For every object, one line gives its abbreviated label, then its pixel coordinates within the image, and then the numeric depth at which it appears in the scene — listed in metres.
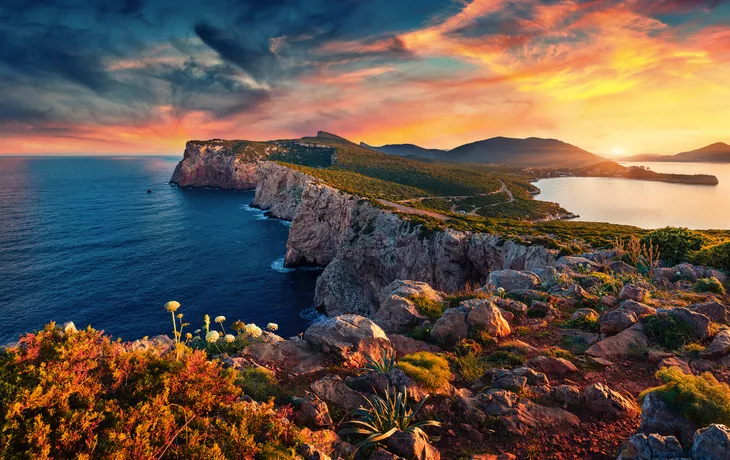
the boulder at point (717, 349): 9.00
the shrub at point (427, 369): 8.07
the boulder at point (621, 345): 9.93
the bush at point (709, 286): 14.49
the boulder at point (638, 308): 11.44
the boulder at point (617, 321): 10.94
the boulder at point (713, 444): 4.82
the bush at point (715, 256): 17.59
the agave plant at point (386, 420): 6.21
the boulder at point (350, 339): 9.99
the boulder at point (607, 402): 7.18
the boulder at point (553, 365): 9.20
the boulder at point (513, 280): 16.89
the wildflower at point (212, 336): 9.86
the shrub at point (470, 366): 9.12
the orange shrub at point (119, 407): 3.87
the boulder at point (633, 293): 12.91
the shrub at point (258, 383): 7.34
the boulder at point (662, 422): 5.90
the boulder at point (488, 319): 11.41
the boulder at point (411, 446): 5.93
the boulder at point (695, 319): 9.95
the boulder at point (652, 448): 5.17
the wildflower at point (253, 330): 10.59
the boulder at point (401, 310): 13.40
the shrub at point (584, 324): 11.46
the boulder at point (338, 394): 7.61
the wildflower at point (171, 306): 8.79
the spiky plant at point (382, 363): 8.69
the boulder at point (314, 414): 6.61
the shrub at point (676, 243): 20.69
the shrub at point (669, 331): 9.84
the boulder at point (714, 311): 11.02
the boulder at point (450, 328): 11.37
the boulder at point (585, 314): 11.90
